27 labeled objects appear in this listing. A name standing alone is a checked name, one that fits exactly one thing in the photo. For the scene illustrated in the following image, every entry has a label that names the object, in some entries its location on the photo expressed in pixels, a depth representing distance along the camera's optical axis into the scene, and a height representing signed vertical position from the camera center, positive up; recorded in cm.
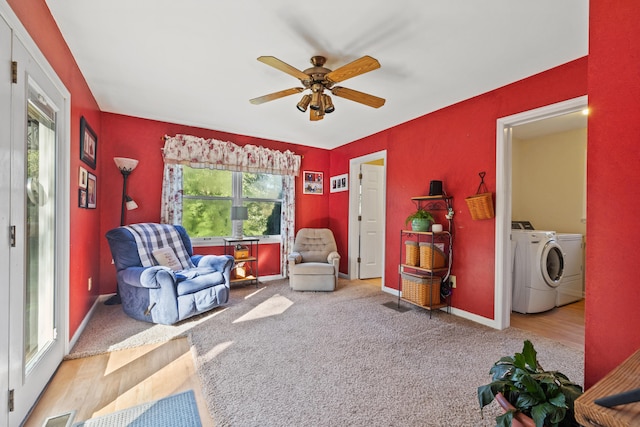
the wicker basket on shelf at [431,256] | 321 -50
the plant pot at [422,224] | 337 -14
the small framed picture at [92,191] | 297 +19
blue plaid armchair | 285 -72
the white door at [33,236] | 142 -17
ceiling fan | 204 +104
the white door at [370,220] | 504 -15
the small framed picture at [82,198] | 265 +10
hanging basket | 288 +10
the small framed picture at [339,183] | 510 +52
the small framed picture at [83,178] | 266 +29
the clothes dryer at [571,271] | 362 -74
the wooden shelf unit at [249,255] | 427 -68
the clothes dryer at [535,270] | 333 -68
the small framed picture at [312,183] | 524 +53
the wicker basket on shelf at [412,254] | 345 -50
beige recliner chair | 414 -79
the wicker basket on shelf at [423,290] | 325 -89
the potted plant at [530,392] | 98 -66
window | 430 +15
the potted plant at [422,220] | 337 -9
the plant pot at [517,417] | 102 -73
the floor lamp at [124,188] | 354 +26
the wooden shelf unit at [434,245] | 325 -40
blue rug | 154 -116
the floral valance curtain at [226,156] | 406 +83
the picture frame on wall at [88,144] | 268 +65
